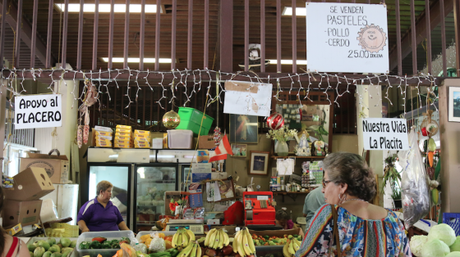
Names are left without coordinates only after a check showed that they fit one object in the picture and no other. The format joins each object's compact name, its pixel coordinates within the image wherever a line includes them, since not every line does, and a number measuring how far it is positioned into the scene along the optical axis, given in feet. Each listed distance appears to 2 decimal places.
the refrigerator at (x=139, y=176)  23.22
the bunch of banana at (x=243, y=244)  10.84
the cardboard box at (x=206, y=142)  23.52
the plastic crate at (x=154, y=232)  12.23
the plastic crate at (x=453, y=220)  11.25
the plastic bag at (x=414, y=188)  12.37
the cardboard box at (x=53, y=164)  17.42
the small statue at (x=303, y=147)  23.42
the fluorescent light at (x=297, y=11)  19.30
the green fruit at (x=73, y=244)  11.83
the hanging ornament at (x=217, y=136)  17.00
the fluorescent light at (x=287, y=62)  25.94
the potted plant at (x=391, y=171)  17.28
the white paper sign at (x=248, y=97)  11.44
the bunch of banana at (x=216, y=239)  10.89
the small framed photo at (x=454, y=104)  12.15
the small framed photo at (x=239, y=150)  24.73
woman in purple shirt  15.33
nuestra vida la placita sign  12.07
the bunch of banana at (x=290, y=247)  11.44
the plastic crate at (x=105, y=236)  10.77
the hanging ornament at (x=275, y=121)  21.04
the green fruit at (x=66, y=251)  10.81
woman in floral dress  6.39
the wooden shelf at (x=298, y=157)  23.30
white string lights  11.43
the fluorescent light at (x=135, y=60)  26.11
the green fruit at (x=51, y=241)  11.59
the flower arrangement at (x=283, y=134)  23.19
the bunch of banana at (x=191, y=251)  10.55
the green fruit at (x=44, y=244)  11.18
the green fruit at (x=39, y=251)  10.73
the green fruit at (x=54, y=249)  11.00
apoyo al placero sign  10.94
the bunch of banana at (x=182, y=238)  10.99
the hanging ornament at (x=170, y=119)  15.92
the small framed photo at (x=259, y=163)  24.82
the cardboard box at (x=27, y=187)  12.02
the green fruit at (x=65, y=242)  11.65
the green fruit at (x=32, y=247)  11.13
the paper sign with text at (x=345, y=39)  11.53
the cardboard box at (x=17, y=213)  11.76
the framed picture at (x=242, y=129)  24.84
